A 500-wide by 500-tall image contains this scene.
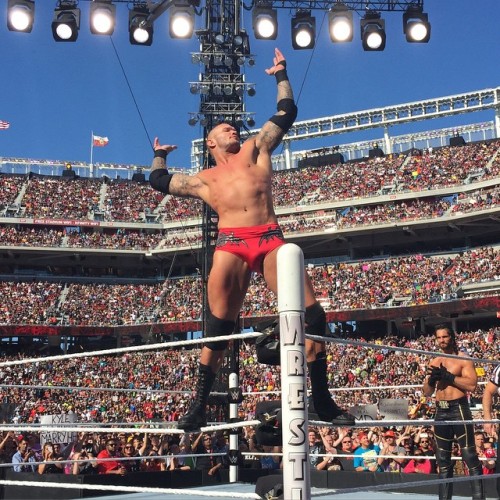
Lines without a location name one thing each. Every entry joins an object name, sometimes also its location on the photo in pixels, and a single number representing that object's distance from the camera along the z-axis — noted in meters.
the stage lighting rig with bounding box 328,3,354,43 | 10.39
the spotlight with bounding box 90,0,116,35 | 10.04
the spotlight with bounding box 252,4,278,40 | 10.53
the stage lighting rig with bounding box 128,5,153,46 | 10.12
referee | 5.92
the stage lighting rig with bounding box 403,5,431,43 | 10.27
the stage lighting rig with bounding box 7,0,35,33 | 9.63
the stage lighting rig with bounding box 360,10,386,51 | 10.30
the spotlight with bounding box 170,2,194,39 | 10.38
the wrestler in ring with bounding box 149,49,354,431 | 4.03
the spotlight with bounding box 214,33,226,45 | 12.96
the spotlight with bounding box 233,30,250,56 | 12.73
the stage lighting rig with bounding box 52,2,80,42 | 9.76
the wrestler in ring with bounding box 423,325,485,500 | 5.68
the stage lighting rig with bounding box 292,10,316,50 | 10.47
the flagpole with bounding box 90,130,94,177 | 47.16
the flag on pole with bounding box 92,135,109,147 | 48.81
